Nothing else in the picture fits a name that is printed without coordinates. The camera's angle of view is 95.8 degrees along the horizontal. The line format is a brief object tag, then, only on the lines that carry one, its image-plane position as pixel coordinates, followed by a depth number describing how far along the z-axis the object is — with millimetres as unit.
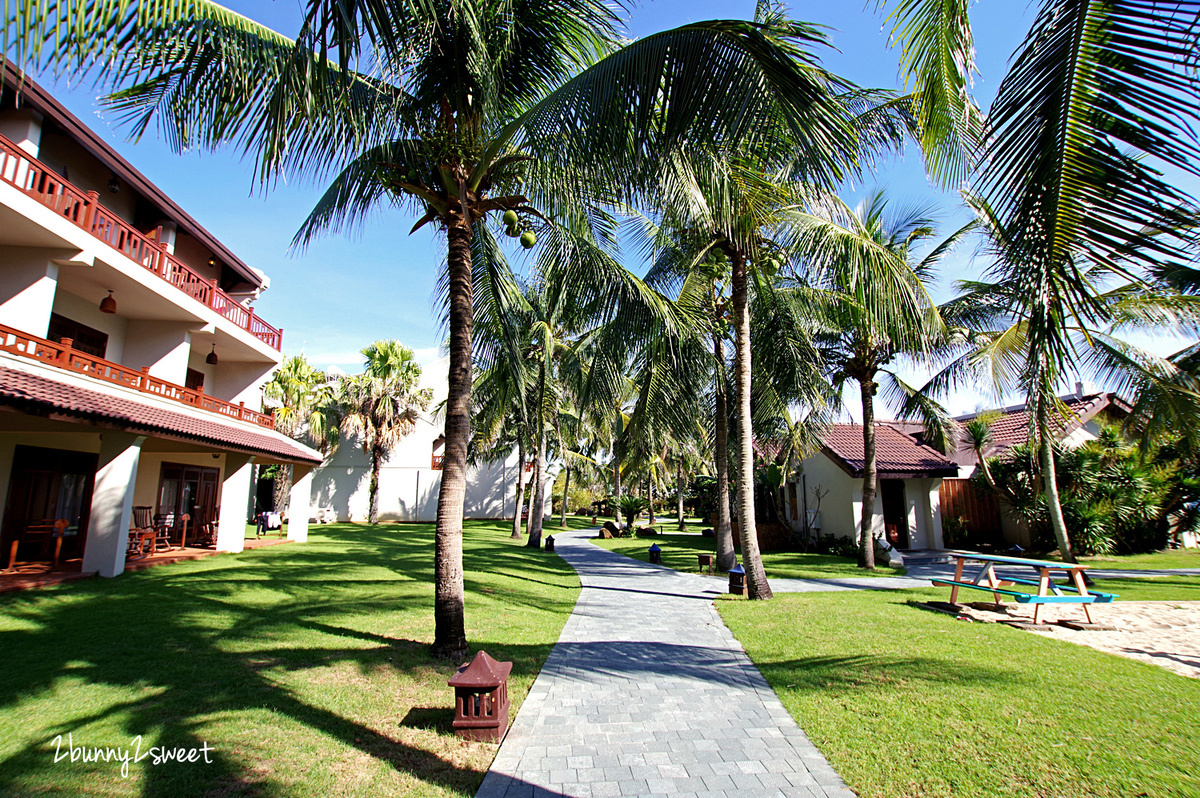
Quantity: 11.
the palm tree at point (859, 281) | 7883
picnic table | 7379
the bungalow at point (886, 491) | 17938
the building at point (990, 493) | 18141
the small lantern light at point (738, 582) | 10406
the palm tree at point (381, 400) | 30172
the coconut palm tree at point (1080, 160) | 2283
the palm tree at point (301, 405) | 28844
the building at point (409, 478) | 32938
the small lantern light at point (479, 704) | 4105
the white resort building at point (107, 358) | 9789
